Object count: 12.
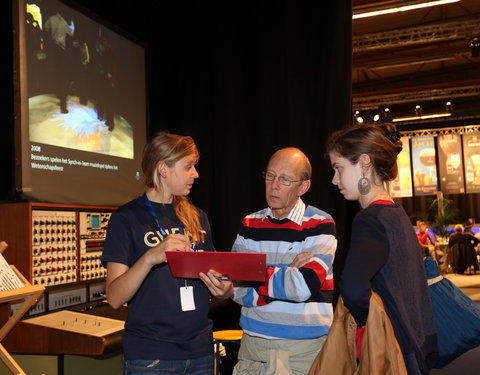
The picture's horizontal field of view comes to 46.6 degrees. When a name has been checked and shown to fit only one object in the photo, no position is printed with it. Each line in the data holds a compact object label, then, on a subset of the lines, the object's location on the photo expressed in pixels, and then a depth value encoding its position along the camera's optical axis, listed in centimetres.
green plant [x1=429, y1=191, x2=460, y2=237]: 1669
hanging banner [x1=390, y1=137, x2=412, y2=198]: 1727
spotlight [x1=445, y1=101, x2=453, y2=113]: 1538
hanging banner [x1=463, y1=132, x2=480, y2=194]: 1673
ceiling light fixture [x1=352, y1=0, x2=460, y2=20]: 800
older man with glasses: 220
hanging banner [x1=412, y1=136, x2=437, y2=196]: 1714
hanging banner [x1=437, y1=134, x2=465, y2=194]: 1686
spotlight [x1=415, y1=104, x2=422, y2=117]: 1574
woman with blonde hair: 202
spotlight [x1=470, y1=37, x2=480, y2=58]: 1062
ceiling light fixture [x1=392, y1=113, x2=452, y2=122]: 1612
